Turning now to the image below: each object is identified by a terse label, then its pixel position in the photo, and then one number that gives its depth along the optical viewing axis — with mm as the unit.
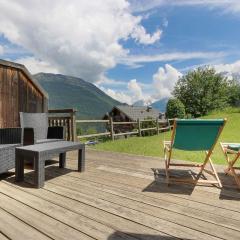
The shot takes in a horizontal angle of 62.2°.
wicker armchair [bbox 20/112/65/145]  3464
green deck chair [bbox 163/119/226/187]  2680
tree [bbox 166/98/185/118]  21846
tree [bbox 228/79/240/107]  36068
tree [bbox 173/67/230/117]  31739
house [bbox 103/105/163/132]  34499
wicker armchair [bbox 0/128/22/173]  2800
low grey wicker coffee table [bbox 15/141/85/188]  2603
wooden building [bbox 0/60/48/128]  4641
